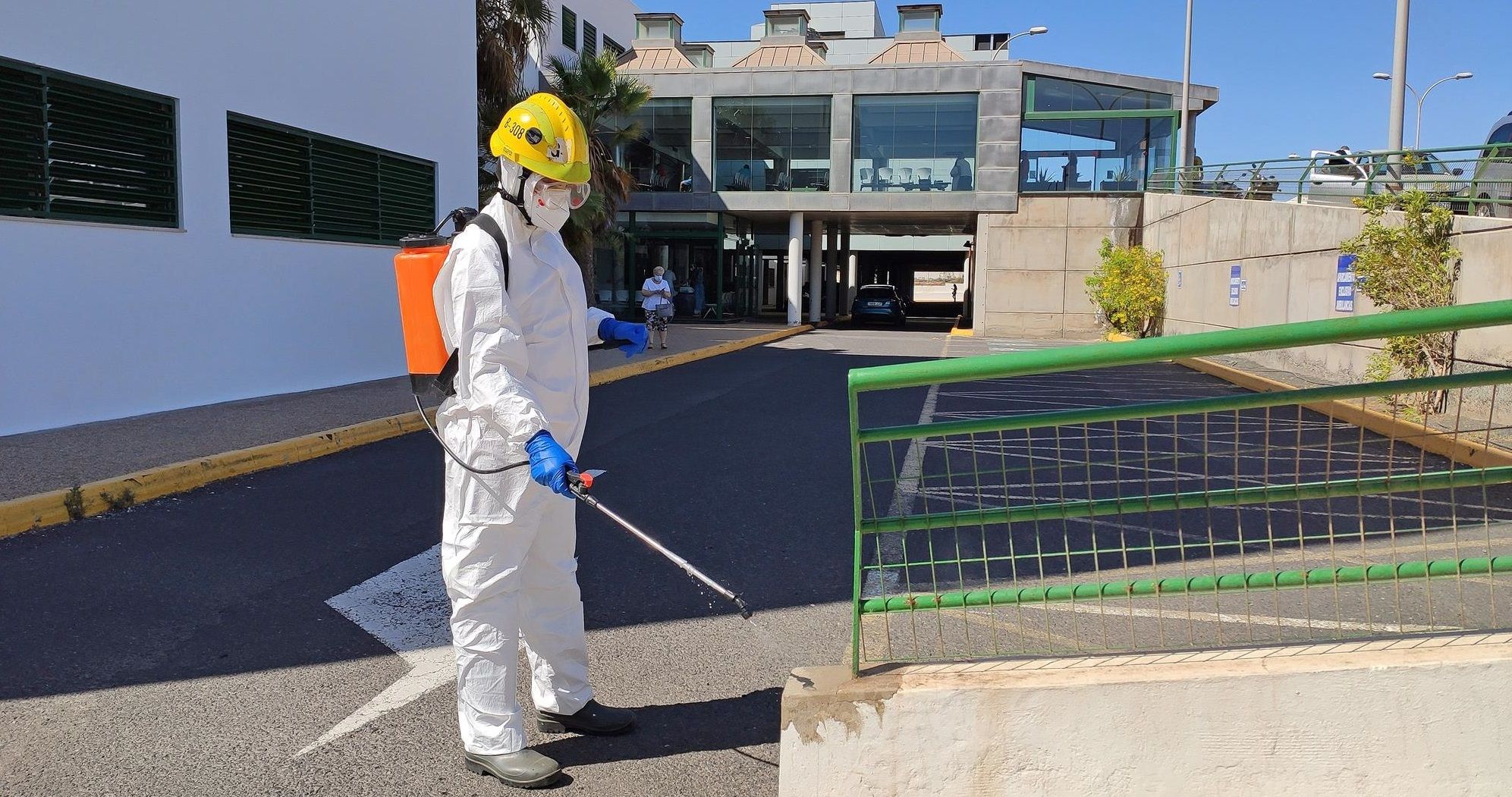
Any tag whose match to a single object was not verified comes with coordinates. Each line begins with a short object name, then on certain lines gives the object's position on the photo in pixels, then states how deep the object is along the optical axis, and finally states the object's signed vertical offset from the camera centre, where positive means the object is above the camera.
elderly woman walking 20.34 -0.11
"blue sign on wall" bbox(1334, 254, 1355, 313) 13.11 +0.22
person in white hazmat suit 3.16 -0.30
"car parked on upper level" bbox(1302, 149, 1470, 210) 11.67 +1.57
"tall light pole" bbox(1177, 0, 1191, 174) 28.38 +4.66
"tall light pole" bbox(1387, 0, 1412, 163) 14.54 +3.07
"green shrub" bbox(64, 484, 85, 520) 6.65 -1.32
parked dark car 36.56 -0.24
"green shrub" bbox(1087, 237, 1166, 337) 25.17 +0.28
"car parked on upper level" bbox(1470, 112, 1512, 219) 10.62 +1.23
